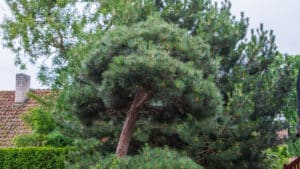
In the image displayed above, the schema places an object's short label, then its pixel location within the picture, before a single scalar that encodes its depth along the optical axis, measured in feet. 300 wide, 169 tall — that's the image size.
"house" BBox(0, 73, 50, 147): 55.83
